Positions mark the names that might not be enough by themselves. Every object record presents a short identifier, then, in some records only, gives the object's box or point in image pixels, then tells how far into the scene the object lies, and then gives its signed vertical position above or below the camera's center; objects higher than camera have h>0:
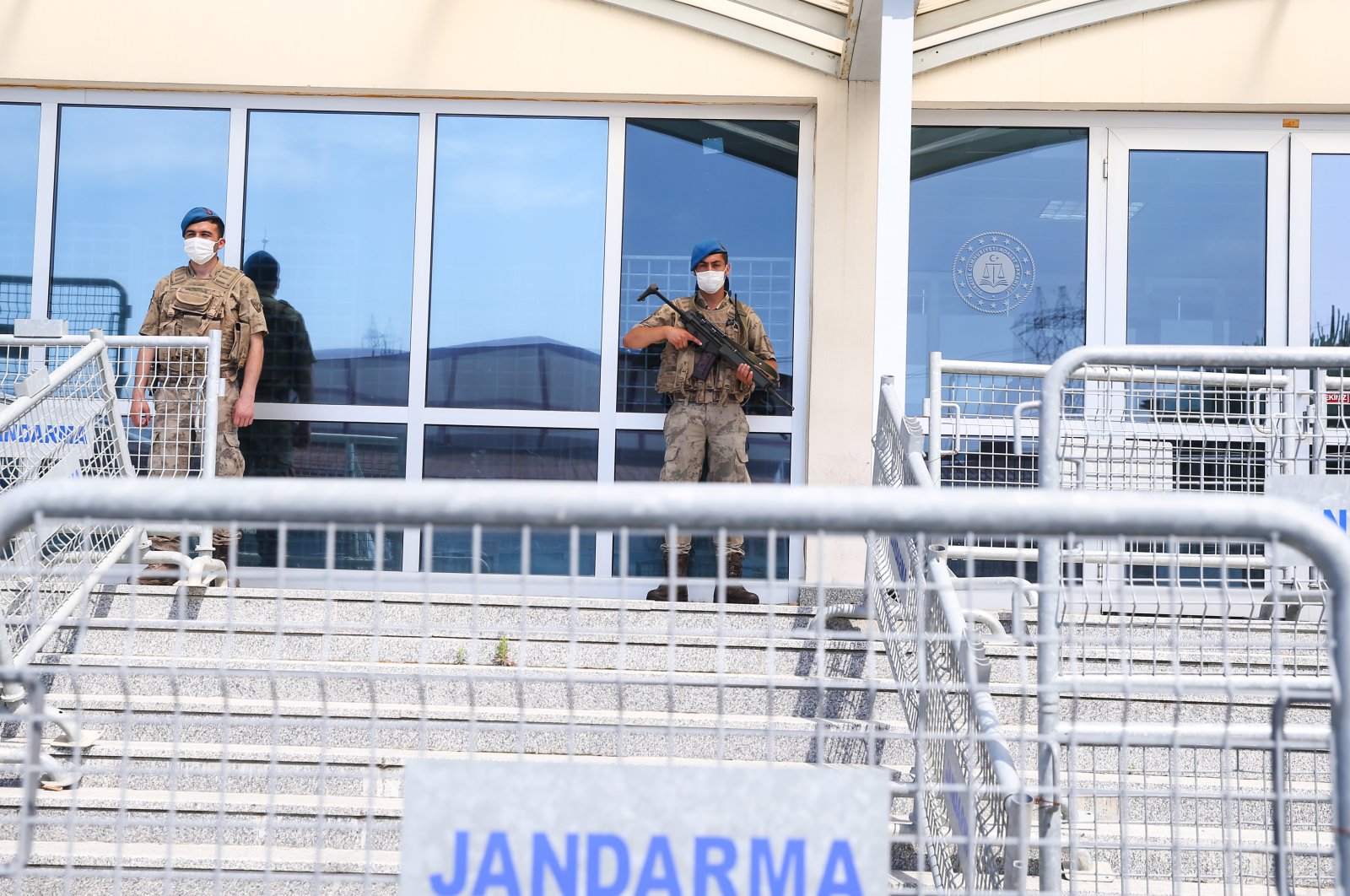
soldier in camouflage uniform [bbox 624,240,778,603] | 5.55 +0.48
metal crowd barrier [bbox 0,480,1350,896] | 1.30 -0.52
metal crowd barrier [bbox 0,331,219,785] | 3.82 +0.10
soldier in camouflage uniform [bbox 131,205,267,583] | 5.12 +0.71
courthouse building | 5.88 +1.52
